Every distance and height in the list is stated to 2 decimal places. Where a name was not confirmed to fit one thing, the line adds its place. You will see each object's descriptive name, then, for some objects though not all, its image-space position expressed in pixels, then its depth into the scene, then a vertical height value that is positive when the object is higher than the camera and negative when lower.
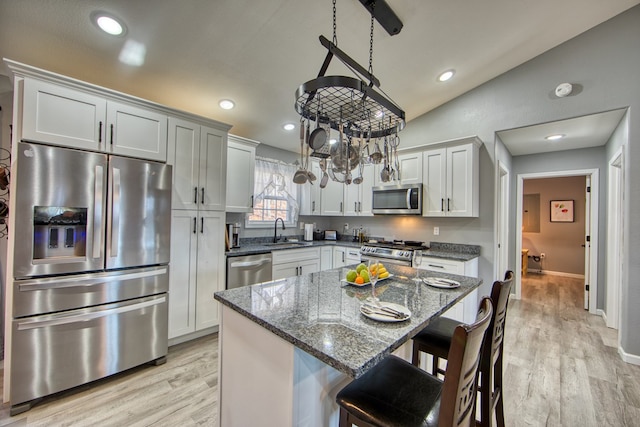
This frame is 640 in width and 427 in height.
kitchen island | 1.00 -0.48
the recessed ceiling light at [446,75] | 3.15 +1.71
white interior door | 4.09 -0.39
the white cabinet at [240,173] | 3.35 +0.52
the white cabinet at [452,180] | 3.35 +0.49
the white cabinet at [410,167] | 3.75 +0.70
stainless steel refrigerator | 1.83 -0.44
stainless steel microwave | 3.66 +0.24
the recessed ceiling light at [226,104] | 3.09 +1.29
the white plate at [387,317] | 1.17 -0.45
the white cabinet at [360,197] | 4.28 +0.31
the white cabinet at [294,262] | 3.60 -0.69
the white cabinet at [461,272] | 3.01 -0.65
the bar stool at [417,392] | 0.81 -0.73
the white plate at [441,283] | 1.77 -0.46
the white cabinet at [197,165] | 2.67 +0.51
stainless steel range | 3.47 -0.49
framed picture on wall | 6.34 +0.20
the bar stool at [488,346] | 1.39 -0.75
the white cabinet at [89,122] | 1.90 +0.71
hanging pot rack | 1.32 +0.66
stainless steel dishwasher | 3.12 -0.69
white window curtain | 4.16 +0.31
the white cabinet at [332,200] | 4.64 +0.26
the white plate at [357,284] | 1.76 -0.46
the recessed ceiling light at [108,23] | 1.88 +1.37
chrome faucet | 4.32 -0.30
